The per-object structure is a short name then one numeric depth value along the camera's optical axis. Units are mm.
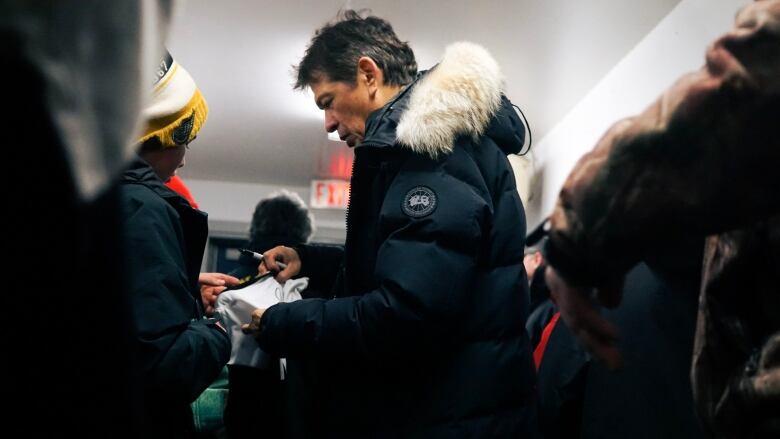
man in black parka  1045
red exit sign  5902
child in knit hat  963
